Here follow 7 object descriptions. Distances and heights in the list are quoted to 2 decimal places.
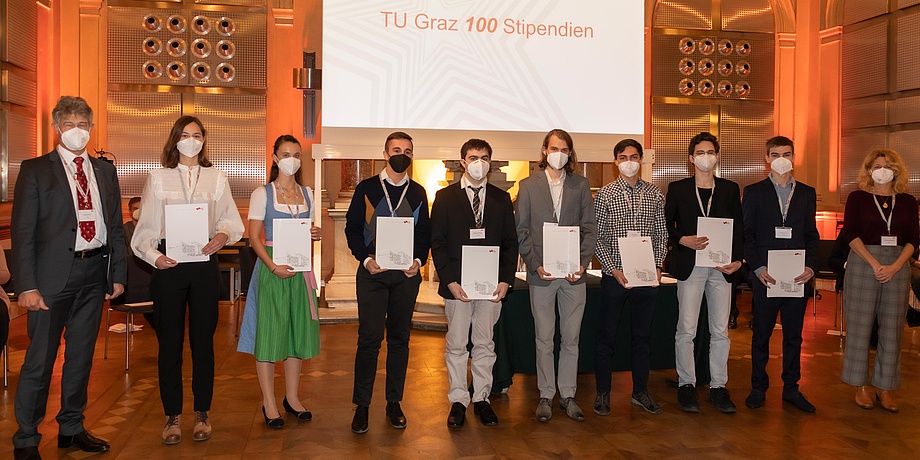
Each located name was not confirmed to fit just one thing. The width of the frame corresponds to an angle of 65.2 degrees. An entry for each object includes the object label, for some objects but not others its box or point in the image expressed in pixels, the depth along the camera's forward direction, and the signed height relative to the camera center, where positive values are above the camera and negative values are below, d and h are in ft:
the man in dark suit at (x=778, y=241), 13.66 -0.39
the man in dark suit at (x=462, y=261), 12.21 -0.69
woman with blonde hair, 13.62 -0.82
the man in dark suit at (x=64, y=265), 10.36 -0.75
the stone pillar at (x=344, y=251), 25.09 -1.27
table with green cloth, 14.66 -2.49
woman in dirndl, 12.14 -1.36
